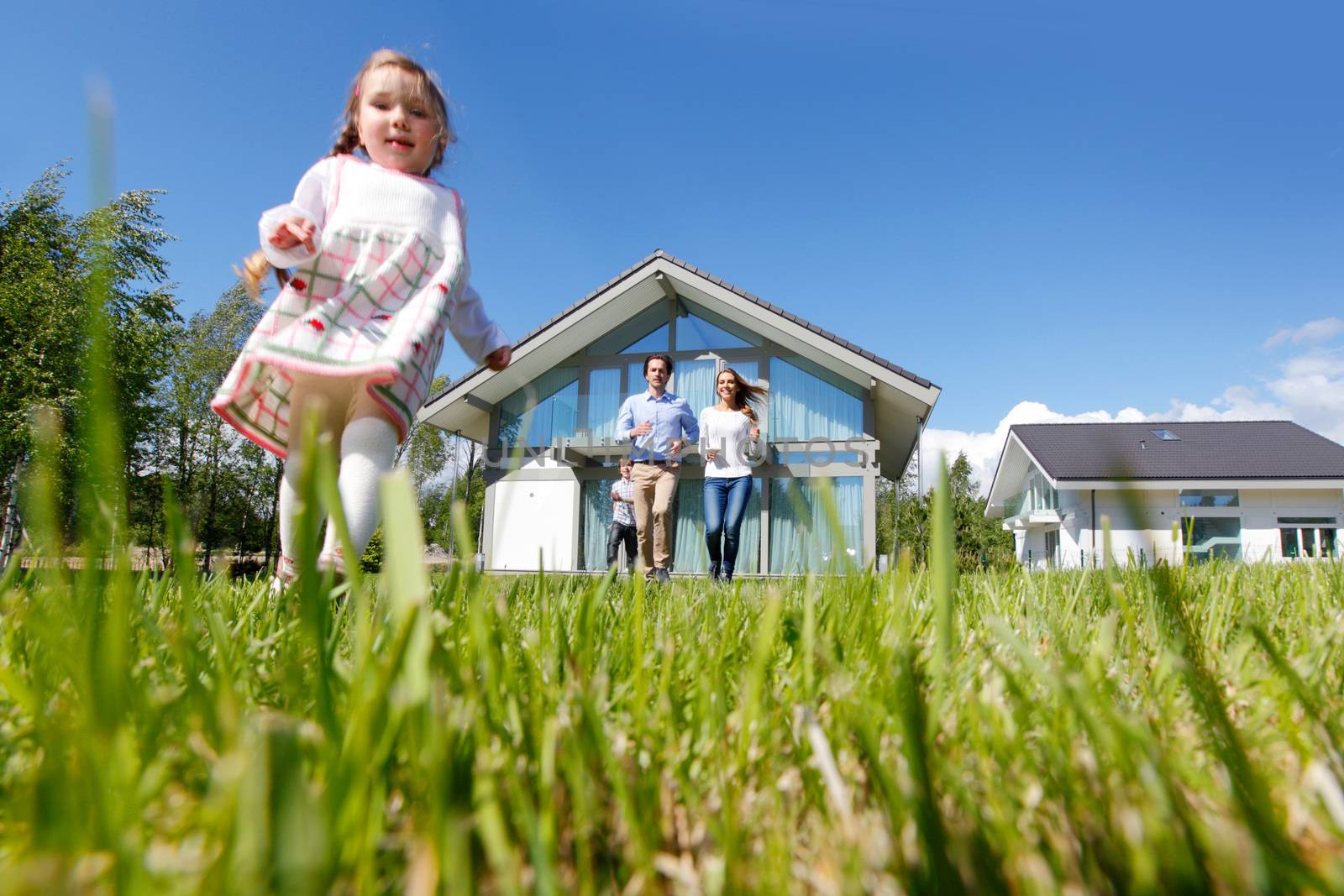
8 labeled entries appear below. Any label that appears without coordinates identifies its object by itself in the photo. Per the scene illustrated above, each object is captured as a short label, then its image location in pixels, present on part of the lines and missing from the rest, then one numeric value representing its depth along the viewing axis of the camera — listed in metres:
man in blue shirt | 6.53
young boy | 8.94
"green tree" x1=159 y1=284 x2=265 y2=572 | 26.95
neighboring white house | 23.36
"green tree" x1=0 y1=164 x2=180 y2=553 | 17.09
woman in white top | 5.87
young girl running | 2.01
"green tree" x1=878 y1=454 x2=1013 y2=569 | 14.29
